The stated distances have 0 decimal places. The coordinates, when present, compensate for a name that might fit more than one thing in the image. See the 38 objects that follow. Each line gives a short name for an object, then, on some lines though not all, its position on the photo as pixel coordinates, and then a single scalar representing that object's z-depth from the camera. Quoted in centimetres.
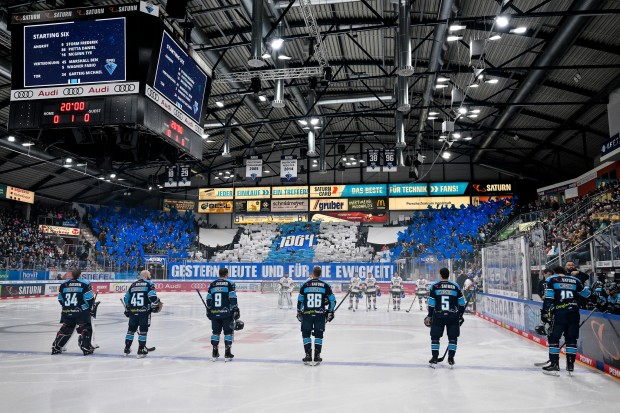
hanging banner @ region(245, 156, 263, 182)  2456
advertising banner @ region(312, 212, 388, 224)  4209
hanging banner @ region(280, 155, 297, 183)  2503
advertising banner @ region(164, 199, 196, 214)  4641
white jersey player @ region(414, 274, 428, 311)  2061
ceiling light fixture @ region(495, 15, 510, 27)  1219
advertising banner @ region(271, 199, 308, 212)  4356
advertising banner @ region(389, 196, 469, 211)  4069
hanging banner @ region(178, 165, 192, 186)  2611
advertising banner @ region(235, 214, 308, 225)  4378
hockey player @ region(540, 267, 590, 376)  759
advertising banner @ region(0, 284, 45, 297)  2432
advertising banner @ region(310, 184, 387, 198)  4178
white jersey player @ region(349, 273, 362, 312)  2016
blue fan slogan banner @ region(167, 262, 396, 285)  3017
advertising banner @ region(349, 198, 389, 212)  4172
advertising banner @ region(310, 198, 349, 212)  4250
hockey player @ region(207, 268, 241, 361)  858
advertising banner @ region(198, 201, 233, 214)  4434
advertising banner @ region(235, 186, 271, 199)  4384
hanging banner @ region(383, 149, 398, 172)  2547
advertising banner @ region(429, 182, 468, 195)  4056
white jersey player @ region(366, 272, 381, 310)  2027
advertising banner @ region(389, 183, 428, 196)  4131
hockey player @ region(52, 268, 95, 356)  900
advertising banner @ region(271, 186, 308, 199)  4344
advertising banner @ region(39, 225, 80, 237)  3716
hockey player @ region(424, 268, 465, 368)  823
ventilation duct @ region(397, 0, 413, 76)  1282
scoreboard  794
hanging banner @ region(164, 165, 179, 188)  2639
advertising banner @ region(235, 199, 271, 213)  4384
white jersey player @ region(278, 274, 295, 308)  2127
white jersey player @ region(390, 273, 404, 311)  2027
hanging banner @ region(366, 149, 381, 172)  2550
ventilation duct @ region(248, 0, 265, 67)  1209
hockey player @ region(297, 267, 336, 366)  829
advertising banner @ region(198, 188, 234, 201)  4422
